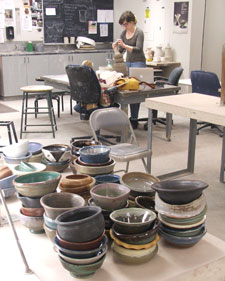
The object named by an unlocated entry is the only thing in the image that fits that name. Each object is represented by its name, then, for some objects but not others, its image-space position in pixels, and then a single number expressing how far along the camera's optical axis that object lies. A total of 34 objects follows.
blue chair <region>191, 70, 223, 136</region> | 5.07
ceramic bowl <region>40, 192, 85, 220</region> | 1.45
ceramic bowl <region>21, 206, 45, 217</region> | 1.47
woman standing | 5.48
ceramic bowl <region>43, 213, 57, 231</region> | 1.35
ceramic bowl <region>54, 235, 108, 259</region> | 1.21
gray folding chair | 3.40
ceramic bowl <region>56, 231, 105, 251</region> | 1.21
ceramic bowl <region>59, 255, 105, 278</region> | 1.20
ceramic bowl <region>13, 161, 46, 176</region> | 1.86
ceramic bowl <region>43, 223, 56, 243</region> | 1.36
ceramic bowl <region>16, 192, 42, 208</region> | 1.49
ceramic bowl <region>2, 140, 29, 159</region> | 2.02
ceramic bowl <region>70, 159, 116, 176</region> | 1.79
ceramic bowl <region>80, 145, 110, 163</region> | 1.82
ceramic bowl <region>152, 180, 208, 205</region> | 1.34
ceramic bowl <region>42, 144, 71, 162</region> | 2.08
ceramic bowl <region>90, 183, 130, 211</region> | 1.41
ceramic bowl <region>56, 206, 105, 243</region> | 1.19
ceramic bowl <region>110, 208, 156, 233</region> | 1.31
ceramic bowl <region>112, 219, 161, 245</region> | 1.29
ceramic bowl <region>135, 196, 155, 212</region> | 1.55
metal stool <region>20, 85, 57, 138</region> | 5.05
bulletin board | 8.26
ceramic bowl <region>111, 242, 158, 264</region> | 1.28
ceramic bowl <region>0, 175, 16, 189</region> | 1.74
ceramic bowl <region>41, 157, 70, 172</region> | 2.06
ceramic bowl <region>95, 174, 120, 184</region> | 1.71
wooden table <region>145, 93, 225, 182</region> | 2.89
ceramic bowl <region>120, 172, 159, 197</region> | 1.71
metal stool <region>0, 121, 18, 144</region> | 3.73
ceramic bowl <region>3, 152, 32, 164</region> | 2.00
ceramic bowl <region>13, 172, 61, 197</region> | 1.48
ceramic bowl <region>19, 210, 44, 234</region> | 1.46
